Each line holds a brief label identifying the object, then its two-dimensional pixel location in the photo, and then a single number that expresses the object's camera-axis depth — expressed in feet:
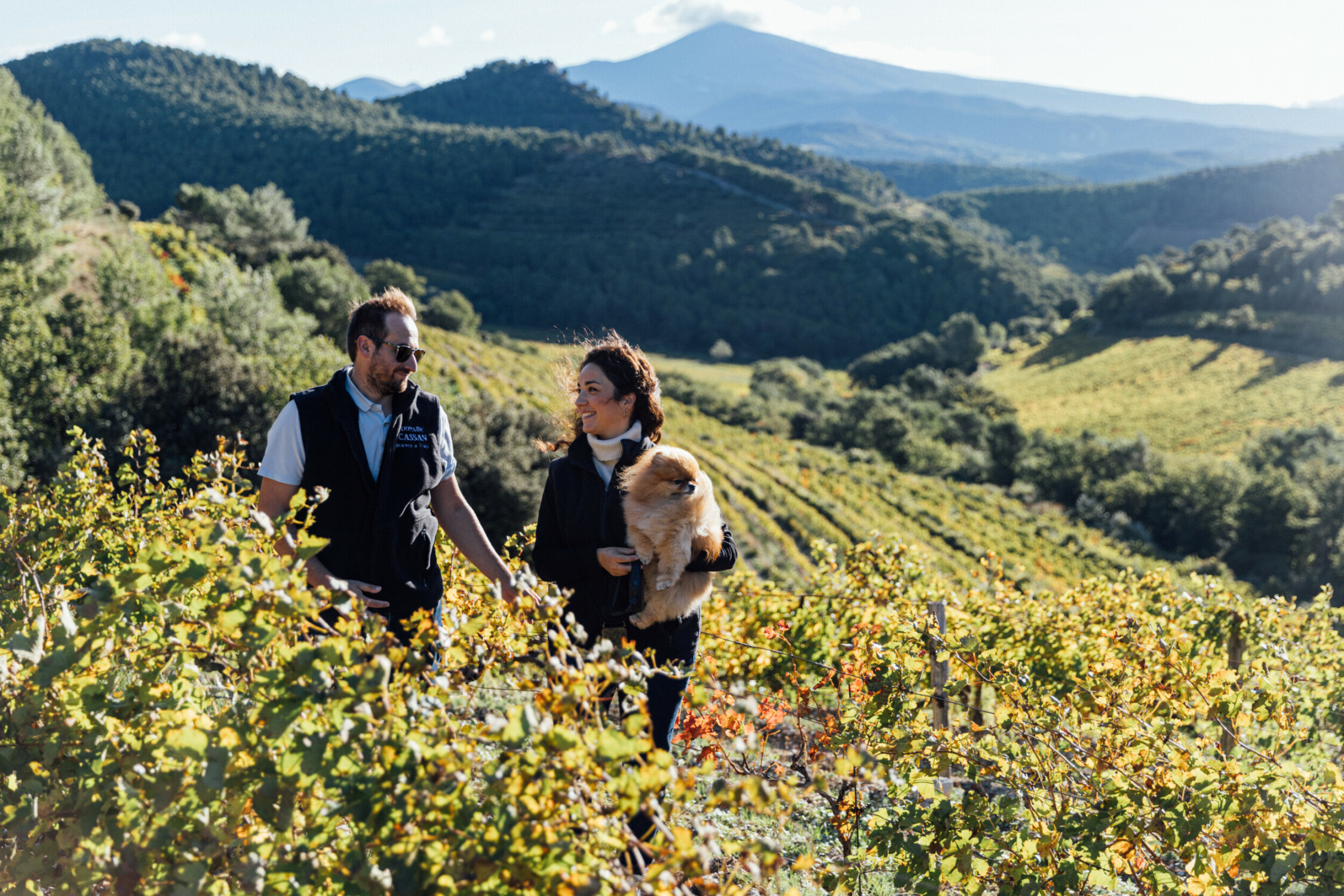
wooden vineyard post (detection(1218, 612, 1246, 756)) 20.85
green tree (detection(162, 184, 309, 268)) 149.89
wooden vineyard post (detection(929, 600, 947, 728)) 10.45
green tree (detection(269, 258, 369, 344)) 120.16
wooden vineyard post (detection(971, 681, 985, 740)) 15.21
